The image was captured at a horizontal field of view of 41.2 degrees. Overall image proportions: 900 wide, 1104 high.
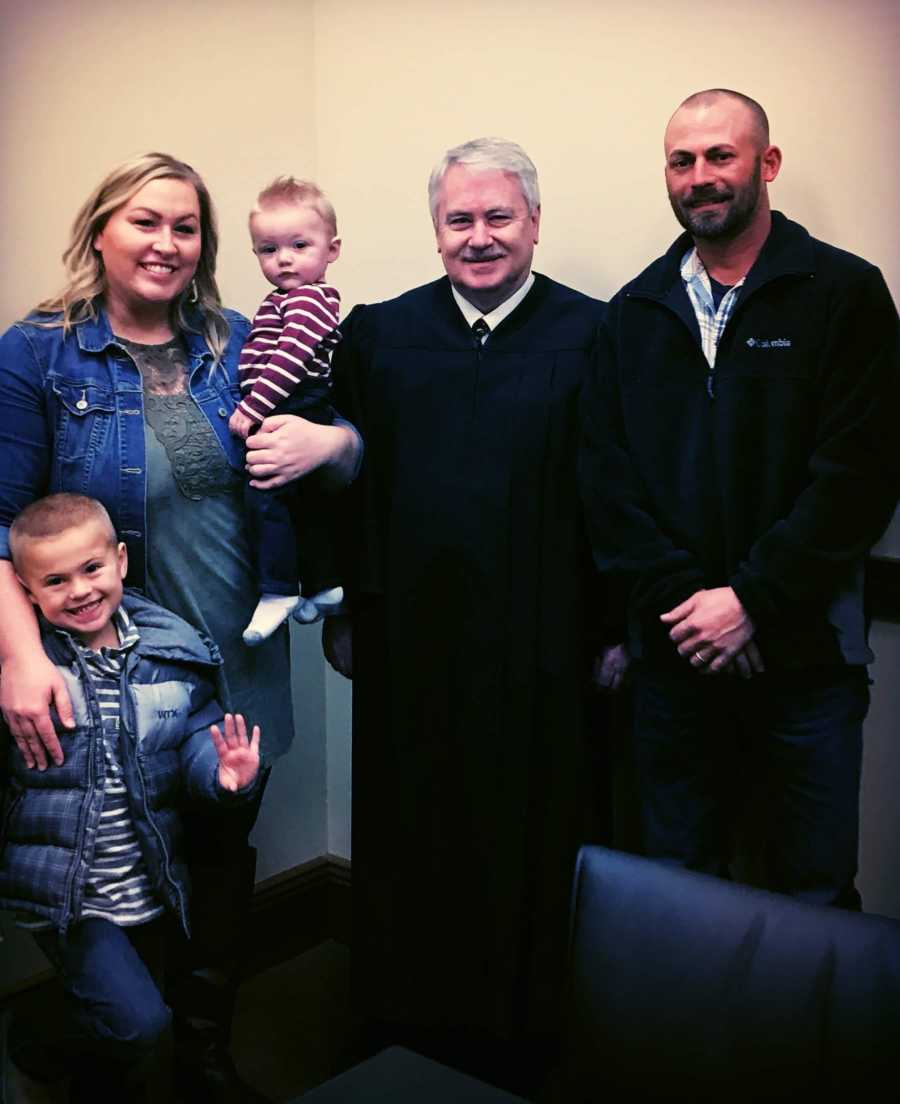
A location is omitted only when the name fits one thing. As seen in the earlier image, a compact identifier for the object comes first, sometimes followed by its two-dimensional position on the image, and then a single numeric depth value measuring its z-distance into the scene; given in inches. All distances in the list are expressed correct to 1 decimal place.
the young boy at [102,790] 70.5
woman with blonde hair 74.4
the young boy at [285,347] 80.0
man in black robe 87.8
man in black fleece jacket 76.4
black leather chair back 47.9
